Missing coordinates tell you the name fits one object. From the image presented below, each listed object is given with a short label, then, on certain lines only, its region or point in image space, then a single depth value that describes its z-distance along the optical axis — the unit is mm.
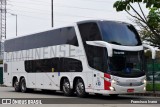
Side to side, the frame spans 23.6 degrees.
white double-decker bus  18406
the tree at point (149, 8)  11969
